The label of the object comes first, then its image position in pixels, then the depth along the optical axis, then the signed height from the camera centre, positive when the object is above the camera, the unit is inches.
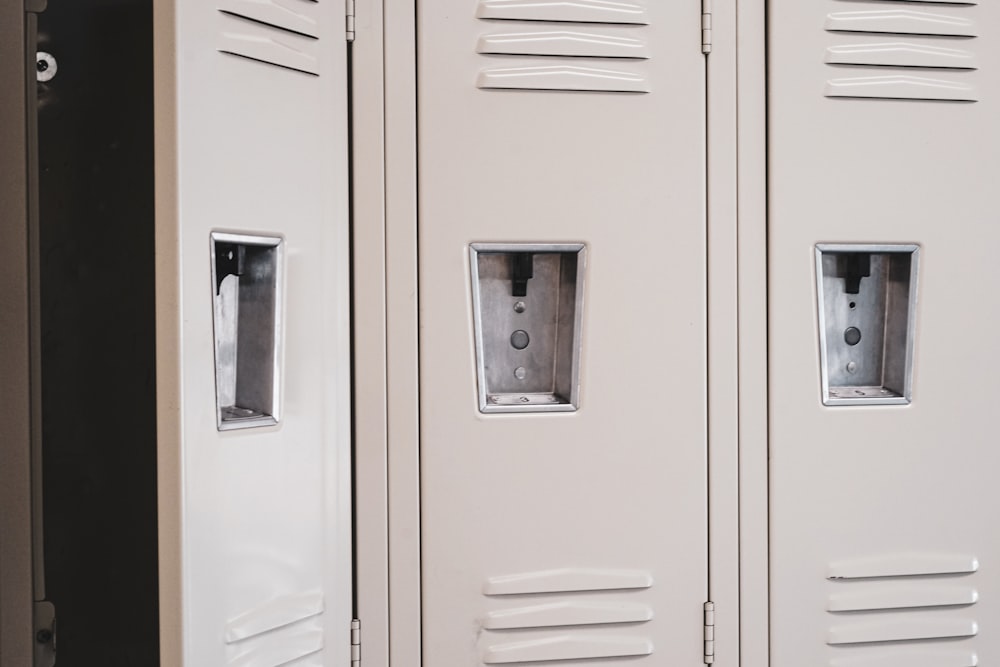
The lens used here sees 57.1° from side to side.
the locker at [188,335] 55.0 -1.7
